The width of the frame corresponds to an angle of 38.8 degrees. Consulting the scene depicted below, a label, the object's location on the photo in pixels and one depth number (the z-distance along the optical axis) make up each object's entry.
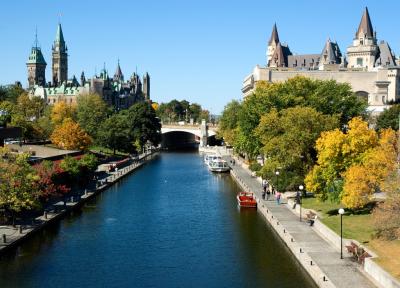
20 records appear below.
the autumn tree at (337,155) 44.85
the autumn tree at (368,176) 38.62
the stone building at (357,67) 121.11
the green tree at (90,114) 117.26
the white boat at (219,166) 96.75
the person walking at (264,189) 60.27
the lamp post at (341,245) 34.03
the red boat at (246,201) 57.38
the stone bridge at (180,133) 159.75
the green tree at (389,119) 85.00
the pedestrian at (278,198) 56.34
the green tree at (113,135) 110.31
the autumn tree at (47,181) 47.34
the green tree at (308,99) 69.06
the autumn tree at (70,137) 91.81
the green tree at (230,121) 116.93
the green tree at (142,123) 135.62
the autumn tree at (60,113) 111.44
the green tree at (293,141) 54.53
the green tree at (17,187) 41.94
